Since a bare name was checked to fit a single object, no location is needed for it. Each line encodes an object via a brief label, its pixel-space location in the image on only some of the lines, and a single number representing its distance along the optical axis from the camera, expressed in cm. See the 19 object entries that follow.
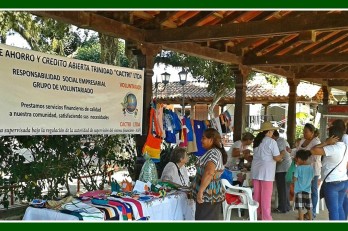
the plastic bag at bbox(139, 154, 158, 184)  512
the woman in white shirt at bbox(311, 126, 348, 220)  481
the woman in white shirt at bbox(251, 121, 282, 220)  552
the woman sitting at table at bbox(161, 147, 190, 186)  524
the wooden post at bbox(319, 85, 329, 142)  1155
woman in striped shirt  419
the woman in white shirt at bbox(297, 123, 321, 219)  630
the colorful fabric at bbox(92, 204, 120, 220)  389
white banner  454
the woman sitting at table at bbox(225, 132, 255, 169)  718
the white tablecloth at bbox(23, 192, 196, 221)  381
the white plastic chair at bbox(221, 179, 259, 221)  536
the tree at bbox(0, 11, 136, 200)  538
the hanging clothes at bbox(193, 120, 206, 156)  754
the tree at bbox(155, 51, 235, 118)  1552
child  584
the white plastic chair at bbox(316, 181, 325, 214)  727
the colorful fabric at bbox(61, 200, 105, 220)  374
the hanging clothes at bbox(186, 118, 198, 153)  733
